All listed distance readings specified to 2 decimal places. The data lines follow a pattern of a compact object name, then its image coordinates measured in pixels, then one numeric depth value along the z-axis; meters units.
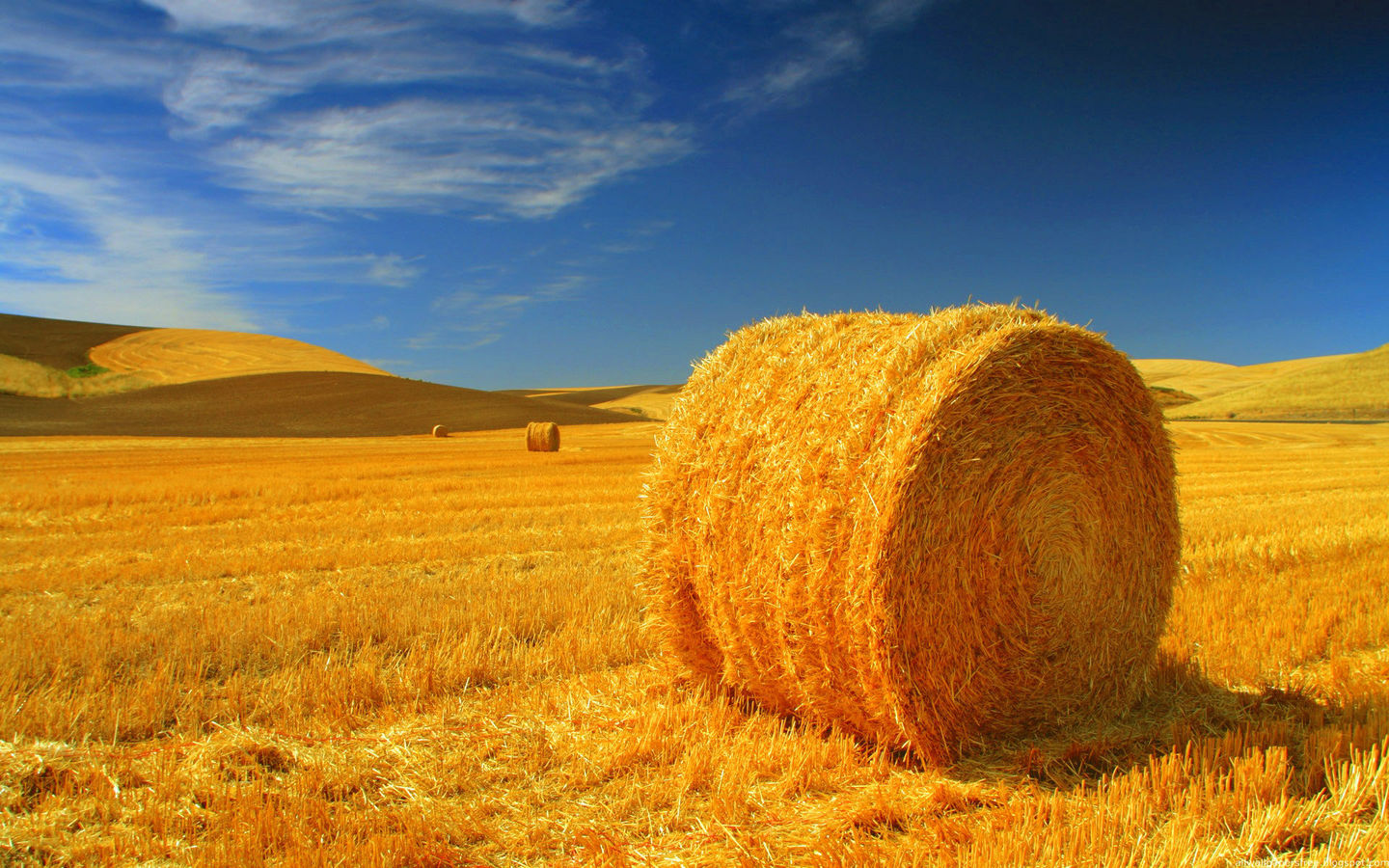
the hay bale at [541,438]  24.23
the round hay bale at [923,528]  3.46
